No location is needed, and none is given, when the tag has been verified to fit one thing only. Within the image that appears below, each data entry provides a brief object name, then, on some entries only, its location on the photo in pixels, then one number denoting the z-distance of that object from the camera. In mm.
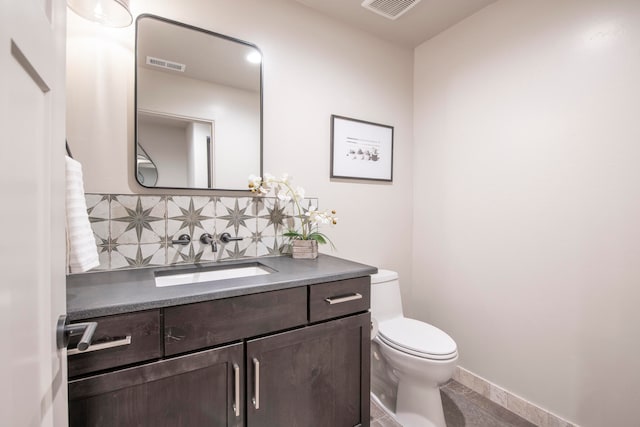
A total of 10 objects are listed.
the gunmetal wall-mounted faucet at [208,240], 1537
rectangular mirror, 1434
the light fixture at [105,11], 1222
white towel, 952
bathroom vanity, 883
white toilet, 1498
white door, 397
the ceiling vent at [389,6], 1789
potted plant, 1668
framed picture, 2004
